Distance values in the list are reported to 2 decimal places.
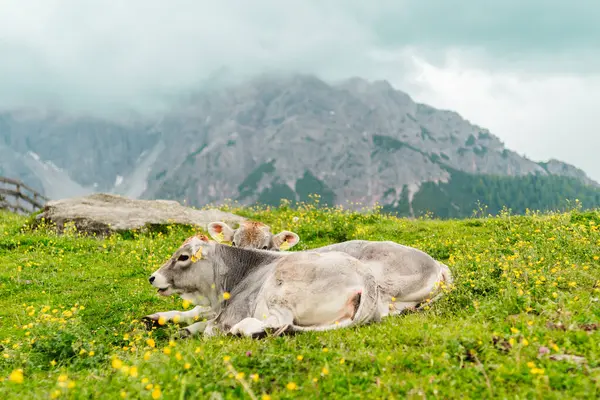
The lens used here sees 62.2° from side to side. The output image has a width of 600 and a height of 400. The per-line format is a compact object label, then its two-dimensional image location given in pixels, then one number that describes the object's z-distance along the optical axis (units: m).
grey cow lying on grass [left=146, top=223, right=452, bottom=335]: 9.27
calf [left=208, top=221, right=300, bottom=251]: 11.57
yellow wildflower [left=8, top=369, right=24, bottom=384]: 4.57
